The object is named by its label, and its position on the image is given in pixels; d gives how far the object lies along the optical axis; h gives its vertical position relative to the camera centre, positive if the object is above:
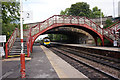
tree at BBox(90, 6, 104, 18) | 68.03 +17.91
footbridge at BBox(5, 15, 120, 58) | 17.13 +2.23
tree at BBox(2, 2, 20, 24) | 13.00 +3.61
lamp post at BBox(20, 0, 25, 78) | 5.27 -1.05
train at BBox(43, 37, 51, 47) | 32.88 -1.02
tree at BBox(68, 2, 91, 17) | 60.96 +18.04
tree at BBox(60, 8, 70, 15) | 72.49 +19.61
